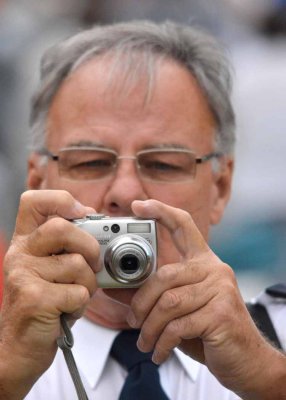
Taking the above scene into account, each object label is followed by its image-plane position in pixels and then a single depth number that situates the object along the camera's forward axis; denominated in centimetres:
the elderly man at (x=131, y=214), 311
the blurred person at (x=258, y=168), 786
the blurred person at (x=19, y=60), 837
